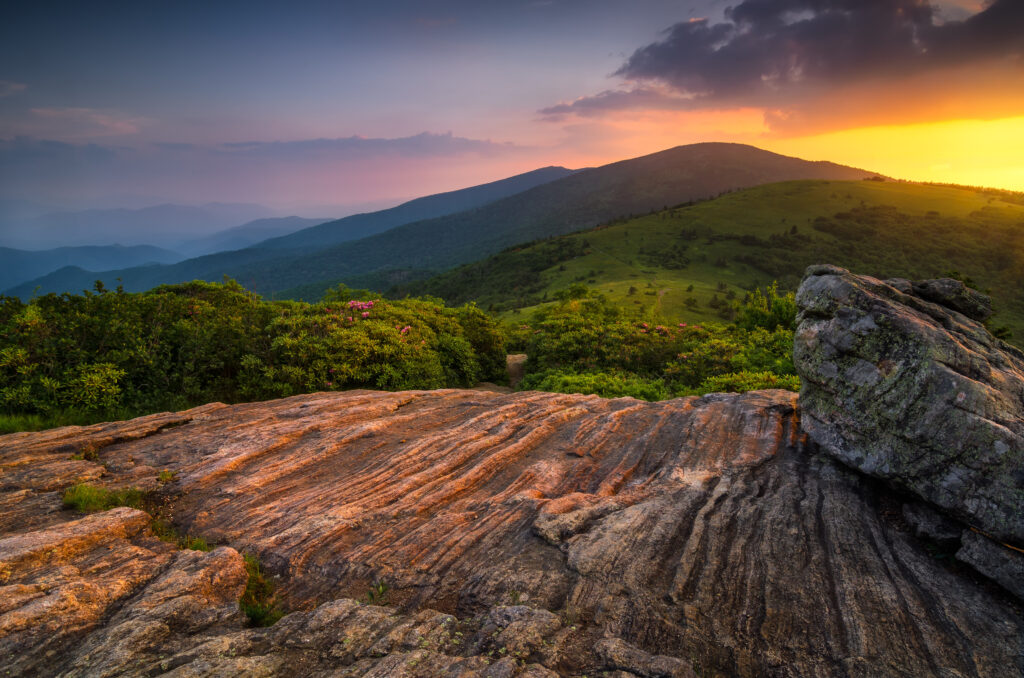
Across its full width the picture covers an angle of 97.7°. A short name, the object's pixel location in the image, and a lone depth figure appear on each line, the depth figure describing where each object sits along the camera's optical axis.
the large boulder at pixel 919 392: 6.10
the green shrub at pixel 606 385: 16.92
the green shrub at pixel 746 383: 14.39
